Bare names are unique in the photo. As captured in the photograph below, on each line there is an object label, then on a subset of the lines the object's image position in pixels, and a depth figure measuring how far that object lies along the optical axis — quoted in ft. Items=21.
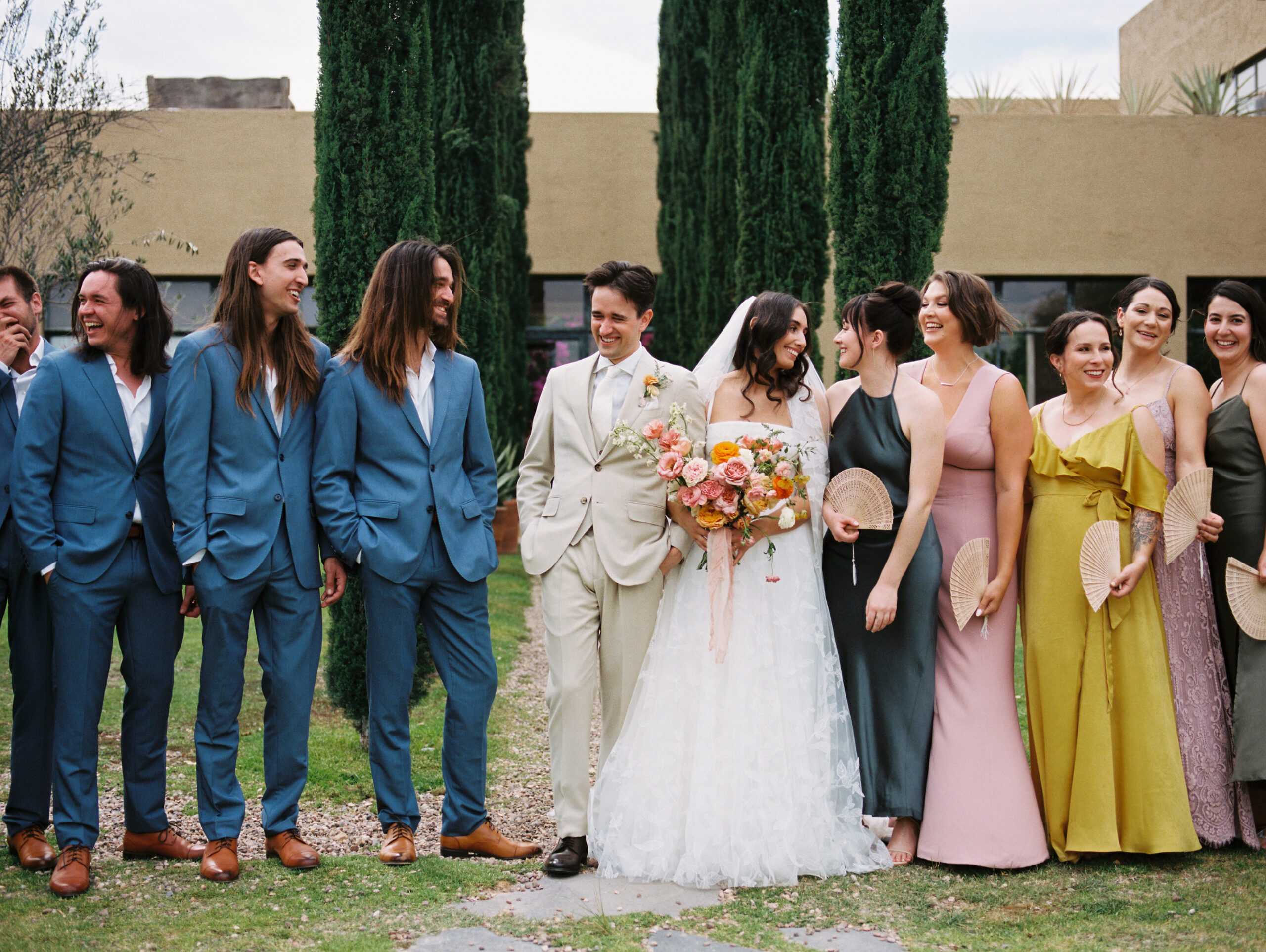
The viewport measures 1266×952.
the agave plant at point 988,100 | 49.37
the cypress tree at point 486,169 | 32.68
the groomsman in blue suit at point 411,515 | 13.07
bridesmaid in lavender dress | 13.91
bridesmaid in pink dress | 13.24
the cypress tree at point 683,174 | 46.70
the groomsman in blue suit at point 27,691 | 13.09
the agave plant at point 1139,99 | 48.88
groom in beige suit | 13.21
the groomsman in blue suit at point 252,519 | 12.44
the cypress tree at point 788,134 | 33.73
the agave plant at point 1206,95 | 48.16
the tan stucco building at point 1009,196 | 46.19
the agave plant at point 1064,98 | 50.98
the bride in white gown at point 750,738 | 12.65
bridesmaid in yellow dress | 13.34
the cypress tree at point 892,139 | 23.52
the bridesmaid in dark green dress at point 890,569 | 13.44
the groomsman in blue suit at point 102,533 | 12.43
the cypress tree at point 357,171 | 19.02
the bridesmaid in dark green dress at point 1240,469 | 13.85
